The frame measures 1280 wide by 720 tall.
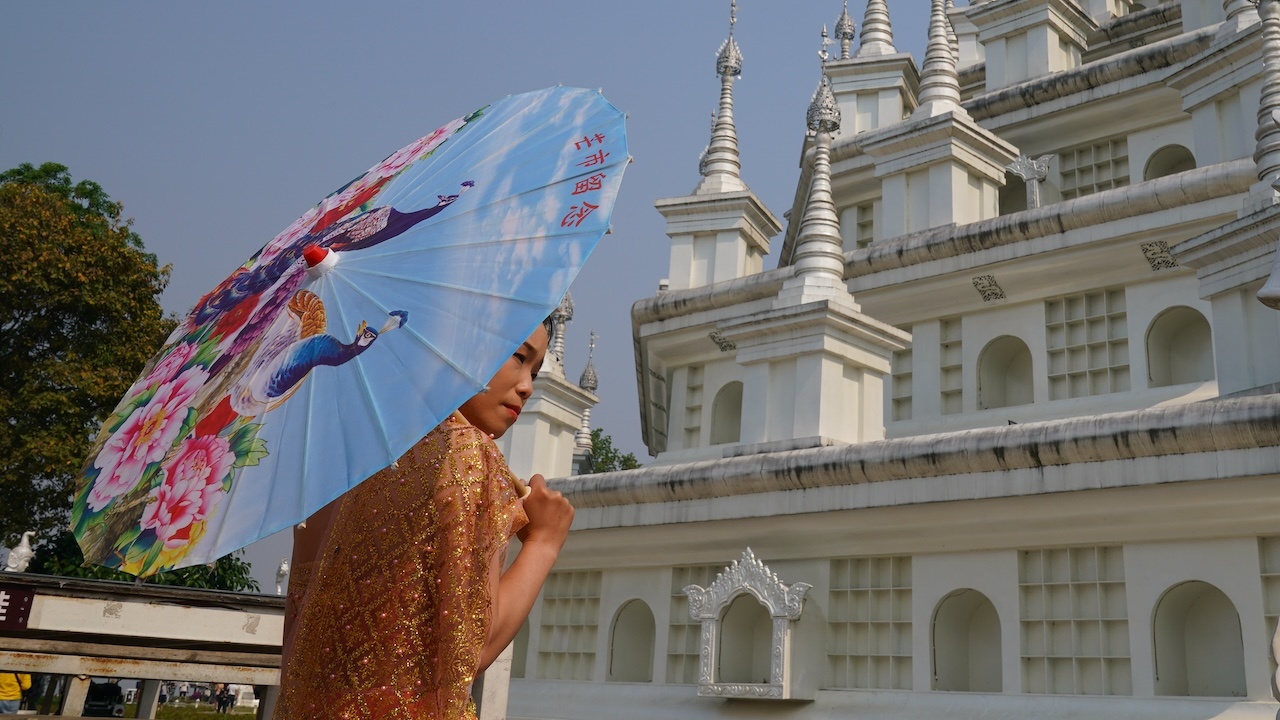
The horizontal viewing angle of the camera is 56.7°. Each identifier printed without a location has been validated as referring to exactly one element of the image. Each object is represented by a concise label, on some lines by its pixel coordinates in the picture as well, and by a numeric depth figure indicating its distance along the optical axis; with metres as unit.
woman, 3.29
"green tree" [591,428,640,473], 48.19
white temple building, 10.29
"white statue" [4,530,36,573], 21.59
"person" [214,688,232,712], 37.61
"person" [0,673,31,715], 19.68
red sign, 16.33
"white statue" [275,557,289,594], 29.17
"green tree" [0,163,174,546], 23.33
